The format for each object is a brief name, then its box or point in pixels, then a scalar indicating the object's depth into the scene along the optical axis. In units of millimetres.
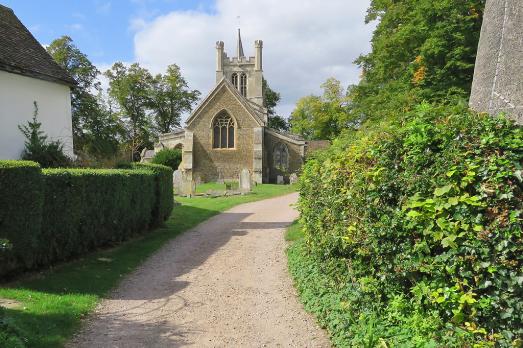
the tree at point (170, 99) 66375
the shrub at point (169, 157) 46094
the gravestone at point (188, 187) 27484
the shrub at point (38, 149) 15445
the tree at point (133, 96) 62469
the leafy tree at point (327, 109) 50825
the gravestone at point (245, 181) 29891
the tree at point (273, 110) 80125
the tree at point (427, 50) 17734
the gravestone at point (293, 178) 37112
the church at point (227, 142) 43844
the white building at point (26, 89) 14789
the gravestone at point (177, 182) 27797
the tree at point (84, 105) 40000
